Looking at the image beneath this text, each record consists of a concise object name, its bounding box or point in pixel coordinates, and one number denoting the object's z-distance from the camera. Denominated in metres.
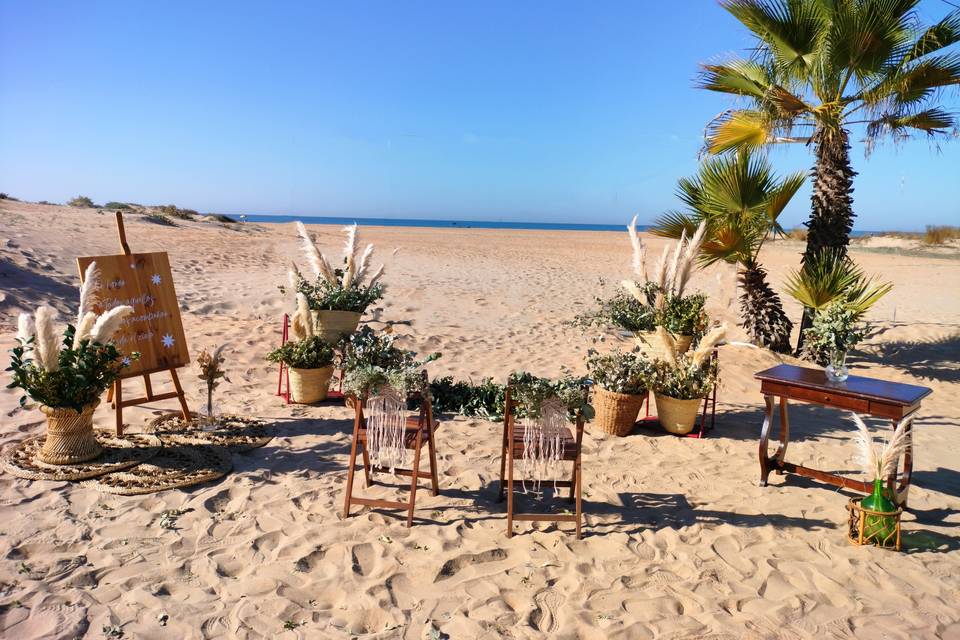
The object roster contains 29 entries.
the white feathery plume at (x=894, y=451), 4.21
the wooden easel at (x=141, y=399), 5.41
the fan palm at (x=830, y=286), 8.23
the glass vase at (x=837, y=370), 4.80
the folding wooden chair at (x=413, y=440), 4.22
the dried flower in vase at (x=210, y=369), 5.82
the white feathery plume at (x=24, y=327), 4.68
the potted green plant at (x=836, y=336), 4.84
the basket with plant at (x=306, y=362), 6.67
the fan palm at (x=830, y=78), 7.46
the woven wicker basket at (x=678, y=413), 6.20
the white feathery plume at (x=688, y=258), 7.17
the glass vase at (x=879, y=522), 4.10
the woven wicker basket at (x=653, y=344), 6.82
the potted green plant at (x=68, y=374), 4.61
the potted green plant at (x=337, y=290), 6.86
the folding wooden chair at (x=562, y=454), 4.09
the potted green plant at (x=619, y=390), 6.18
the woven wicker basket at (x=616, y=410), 6.17
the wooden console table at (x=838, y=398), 4.38
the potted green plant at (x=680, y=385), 6.19
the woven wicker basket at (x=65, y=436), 4.70
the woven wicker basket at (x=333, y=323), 6.84
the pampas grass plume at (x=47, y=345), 4.53
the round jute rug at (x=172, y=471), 4.50
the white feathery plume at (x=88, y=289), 4.88
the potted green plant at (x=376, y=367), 4.18
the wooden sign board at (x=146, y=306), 5.53
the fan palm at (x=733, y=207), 8.69
